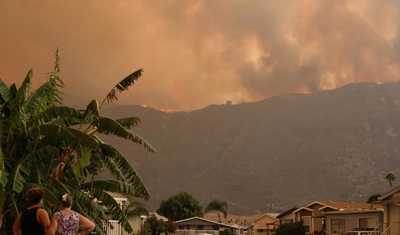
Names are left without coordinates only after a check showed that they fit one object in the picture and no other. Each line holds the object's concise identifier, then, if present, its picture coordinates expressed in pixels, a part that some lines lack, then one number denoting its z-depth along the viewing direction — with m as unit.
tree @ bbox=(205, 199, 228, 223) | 141.75
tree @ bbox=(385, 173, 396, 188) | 106.03
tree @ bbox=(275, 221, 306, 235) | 62.59
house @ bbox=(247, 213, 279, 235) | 94.88
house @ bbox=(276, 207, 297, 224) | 69.06
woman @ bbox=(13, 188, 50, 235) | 11.49
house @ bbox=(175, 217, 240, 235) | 98.58
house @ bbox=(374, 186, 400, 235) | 43.22
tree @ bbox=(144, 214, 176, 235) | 70.88
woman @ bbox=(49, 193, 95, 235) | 11.74
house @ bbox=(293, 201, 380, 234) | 59.00
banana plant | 20.91
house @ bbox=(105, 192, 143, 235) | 49.79
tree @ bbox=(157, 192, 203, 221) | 123.25
